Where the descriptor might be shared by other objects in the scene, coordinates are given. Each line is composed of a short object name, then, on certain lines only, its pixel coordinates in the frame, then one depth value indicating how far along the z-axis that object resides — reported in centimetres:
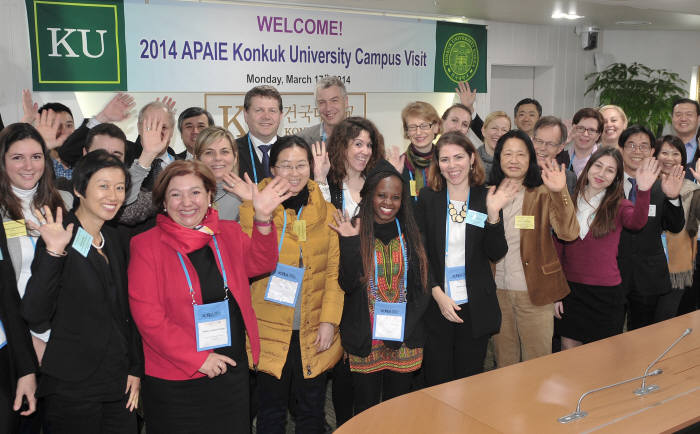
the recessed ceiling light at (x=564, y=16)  664
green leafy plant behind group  752
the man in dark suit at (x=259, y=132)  345
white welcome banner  496
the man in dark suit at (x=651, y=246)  365
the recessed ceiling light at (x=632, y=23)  729
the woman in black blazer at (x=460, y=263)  283
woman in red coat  220
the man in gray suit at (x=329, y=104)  388
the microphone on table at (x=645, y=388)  226
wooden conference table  202
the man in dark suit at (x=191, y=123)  380
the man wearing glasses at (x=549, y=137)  392
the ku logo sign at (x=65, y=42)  446
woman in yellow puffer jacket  260
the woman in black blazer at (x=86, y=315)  207
